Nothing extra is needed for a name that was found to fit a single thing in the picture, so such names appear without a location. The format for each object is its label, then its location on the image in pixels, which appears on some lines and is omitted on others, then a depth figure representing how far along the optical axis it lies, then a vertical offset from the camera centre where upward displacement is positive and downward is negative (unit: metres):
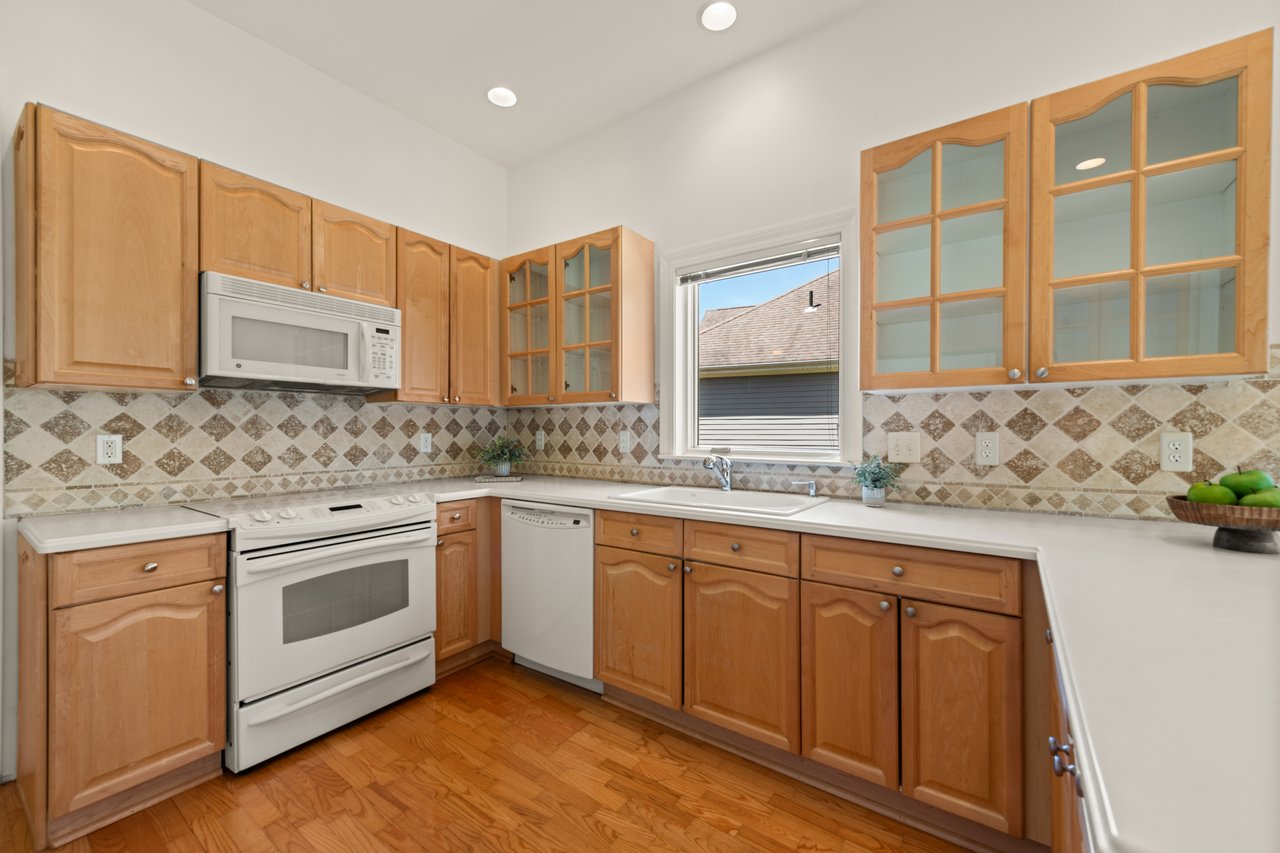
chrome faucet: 2.58 -0.21
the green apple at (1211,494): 1.34 -0.17
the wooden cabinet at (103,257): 1.73 +0.57
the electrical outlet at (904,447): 2.12 -0.09
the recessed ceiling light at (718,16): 2.26 +1.75
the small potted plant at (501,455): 3.27 -0.20
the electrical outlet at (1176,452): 1.68 -0.08
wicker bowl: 1.27 -0.24
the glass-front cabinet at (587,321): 2.73 +0.55
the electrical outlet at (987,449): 1.97 -0.09
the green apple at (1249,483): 1.32 -0.14
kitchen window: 2.44 +0.36
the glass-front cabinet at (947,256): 1.71 +0.58
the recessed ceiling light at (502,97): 2.85 +1.77
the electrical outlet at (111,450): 2.06 -0.11
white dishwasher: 2.43 -0.80
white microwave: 2.05 +0.35
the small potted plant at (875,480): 2.09 -0.22
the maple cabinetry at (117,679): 1.58 -0.82
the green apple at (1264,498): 1.27 -0.17
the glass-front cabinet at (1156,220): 1.42 +0.59
